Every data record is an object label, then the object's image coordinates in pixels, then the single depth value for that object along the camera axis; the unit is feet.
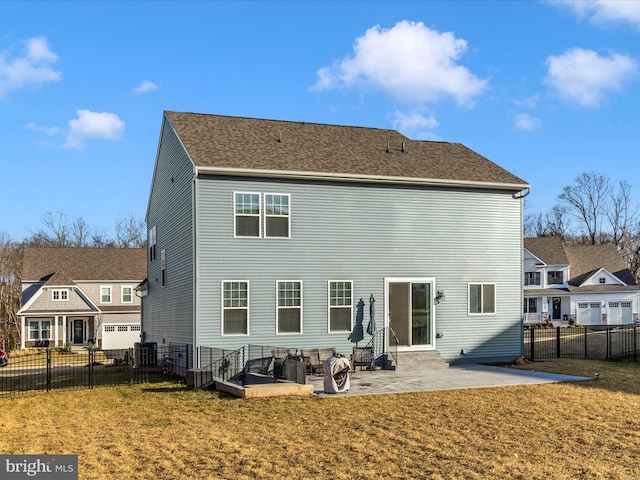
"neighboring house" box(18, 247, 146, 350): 144.15
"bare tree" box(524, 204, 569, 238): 266.77
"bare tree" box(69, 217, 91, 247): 236.22
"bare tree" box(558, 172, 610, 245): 241.76
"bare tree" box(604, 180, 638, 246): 236.43
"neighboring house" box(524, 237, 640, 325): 179.22
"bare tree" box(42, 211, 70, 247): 232.67
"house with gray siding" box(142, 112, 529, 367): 63.41
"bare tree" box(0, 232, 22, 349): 168.66
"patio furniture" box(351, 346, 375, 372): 64.95
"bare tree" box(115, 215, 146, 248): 237.55
